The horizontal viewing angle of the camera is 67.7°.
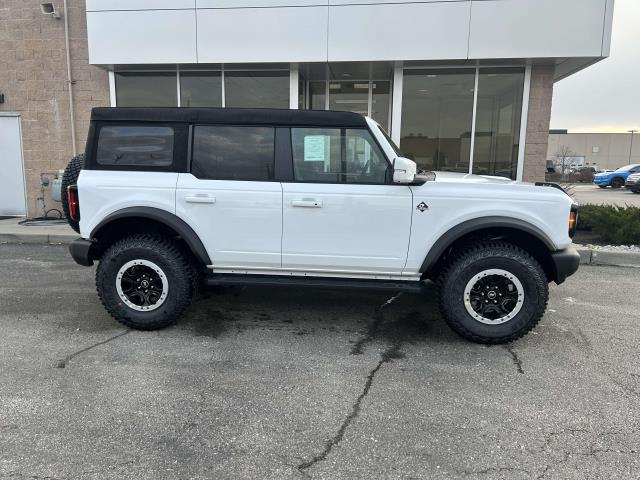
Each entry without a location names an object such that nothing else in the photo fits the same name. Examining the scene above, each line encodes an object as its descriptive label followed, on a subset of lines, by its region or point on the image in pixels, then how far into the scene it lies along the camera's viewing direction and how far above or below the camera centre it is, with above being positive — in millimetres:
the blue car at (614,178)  28575 -726
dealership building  8438 +1834
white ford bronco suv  4012 -491
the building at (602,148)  62281 +2348
